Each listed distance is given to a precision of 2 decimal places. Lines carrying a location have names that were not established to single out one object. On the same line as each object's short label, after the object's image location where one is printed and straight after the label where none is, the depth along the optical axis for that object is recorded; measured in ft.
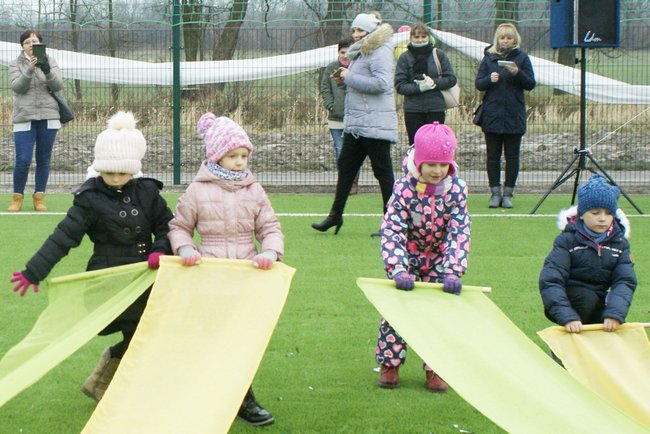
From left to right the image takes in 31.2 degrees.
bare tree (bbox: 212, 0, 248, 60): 49.29
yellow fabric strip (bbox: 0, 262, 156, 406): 15.92
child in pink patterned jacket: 18.34
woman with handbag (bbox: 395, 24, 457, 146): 39.78
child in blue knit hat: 18.54
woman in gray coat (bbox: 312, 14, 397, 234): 33.24
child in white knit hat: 17.54
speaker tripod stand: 39.09
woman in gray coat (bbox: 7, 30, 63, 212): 39.75
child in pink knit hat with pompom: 17.61
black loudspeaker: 39.22
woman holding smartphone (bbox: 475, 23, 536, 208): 41.09
